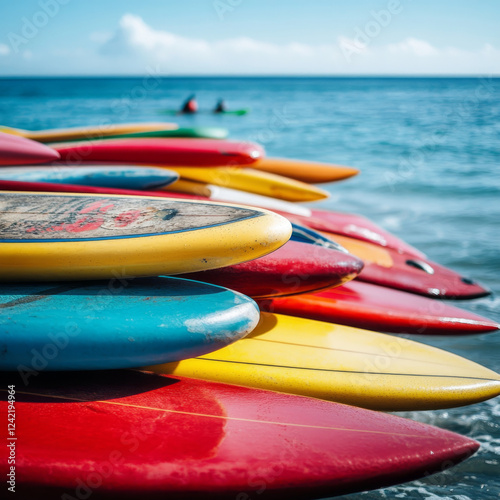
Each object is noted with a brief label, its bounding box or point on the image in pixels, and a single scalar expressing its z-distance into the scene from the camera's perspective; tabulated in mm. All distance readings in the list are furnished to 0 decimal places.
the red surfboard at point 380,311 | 2607
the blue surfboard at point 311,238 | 2654
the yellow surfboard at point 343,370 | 2051
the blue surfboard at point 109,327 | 1633
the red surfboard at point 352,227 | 3594
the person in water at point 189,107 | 21219
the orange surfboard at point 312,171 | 4867
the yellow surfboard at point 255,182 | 3967
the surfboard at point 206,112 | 19750
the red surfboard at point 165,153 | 3824
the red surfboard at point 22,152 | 3078
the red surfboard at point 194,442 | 1489
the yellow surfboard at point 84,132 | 4613
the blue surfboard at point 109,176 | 3023
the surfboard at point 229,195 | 3502
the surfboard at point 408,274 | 3262
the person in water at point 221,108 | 20841
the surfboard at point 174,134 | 4527
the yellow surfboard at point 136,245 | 1829
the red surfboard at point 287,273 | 2240
